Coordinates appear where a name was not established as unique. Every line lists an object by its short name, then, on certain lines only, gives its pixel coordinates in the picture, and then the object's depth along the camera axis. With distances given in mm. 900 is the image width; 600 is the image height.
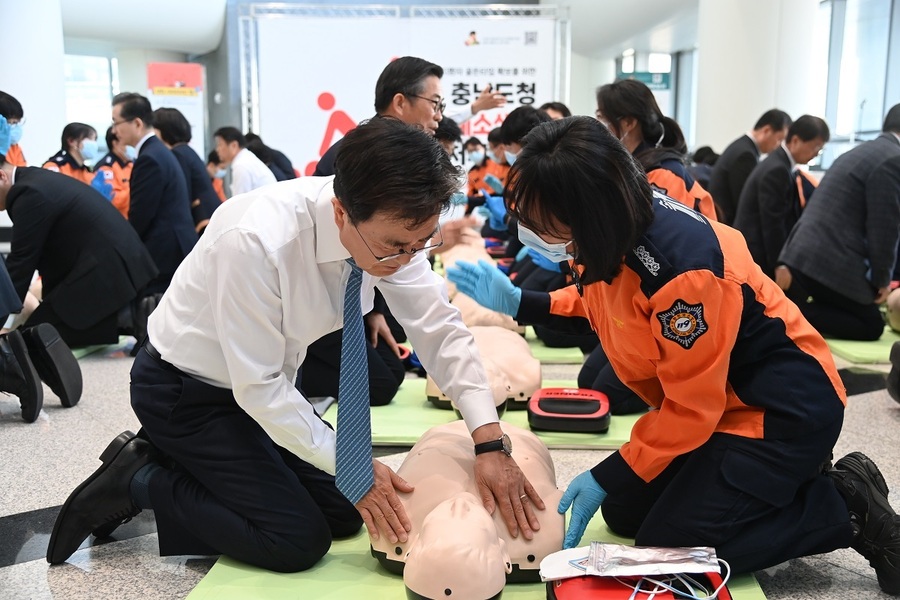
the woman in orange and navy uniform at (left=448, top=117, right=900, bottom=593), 1508
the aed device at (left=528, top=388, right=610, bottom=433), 2793
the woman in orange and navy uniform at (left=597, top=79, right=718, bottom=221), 2938
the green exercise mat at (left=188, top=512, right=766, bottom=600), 1746
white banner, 8273
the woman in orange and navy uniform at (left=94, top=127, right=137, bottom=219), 6449
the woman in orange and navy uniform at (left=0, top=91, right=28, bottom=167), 3805
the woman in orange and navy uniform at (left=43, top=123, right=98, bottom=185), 6598
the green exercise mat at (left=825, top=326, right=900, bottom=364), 3863
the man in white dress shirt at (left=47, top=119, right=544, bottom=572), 1568
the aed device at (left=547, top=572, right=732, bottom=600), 1535
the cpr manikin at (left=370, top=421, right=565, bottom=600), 1567
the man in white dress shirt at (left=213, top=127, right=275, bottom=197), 5105
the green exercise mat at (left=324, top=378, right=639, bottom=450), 2748
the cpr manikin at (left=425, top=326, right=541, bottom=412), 3059
